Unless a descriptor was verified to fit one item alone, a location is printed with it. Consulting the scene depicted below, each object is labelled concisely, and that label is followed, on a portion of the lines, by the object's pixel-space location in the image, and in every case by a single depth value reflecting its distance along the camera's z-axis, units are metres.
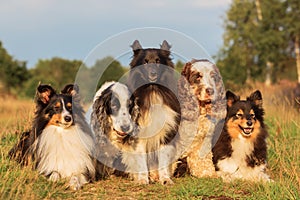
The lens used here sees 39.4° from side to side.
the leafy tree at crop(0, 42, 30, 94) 33.91
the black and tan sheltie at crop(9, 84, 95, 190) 5.64
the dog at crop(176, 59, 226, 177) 6.12
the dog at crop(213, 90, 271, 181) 6.16
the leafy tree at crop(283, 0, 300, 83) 34.22
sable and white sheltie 5.77
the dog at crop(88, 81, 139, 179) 5.70
